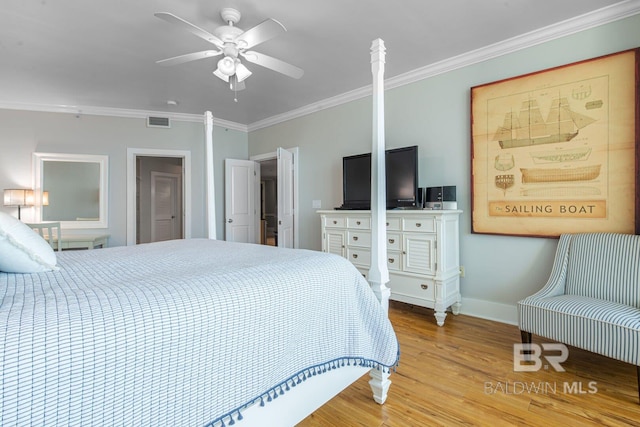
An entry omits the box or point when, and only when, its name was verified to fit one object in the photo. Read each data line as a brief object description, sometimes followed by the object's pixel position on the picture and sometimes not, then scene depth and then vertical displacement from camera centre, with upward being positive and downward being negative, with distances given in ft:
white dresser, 9.05 -1.44
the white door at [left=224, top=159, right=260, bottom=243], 16.72 +0.57
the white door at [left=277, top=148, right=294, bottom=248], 15.06 +0.53
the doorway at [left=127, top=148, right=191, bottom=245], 20.54 +0.84
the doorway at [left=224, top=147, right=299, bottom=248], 15.14 +0.65
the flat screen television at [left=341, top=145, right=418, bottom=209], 10.23 +1.10
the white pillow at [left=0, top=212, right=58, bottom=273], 3.56 -0.49
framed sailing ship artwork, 7.49 +1.57
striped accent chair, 5.66 -1.99
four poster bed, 2.26 -1.18
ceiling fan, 6.64 +3.80
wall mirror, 13.61 +1.00
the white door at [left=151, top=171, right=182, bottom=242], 21.20 +0.24
